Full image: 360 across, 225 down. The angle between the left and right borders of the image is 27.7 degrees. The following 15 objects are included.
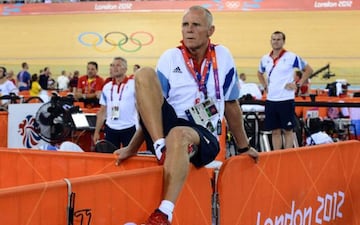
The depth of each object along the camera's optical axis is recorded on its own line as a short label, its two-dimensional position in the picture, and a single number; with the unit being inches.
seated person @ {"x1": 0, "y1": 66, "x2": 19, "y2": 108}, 610.9
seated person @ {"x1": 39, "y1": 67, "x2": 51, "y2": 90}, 1065.5
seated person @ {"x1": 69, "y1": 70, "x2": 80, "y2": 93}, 1002.5
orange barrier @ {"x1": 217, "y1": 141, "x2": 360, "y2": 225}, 191.5
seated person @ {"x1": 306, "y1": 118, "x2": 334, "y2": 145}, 406.6
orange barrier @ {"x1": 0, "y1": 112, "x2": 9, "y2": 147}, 459.8
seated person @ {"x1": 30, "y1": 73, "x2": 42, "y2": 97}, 833.3
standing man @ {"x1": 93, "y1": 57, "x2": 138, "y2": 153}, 364.8
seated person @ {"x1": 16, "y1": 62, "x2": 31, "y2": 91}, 1034.7
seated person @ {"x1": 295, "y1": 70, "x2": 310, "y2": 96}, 683.5
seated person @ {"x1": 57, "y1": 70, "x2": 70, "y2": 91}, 1123.9
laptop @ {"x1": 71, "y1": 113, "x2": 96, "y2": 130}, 442.0
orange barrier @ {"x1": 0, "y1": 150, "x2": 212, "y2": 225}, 127.3
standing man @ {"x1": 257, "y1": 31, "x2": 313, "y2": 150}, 415.8
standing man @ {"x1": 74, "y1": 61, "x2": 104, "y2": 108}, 483.8
